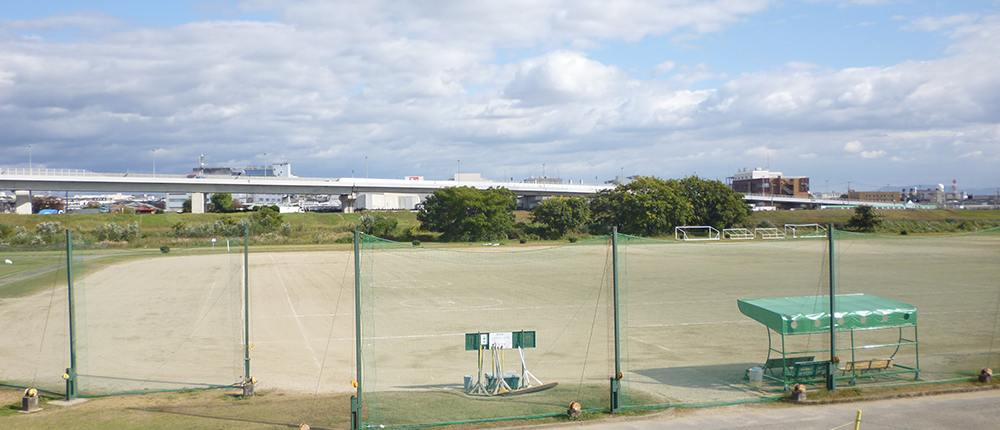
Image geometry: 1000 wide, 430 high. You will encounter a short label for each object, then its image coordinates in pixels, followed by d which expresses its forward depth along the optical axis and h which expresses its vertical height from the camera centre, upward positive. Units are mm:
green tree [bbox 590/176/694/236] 59312 +650
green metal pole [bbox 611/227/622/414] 9234 -2696
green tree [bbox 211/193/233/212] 91294 +2178
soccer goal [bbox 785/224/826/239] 66219 -1835
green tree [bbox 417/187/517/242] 58906 +11
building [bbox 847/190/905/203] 165750 +5193
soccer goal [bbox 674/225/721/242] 60438 -1920
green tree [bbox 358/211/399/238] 58844 -999
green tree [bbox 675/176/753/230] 63406 +1115
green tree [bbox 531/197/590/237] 63812 +68
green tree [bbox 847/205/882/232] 62531 -585
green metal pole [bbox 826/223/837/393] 10203 -2411
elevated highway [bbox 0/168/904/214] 69125 +4238
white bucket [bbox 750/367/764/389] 10594 -2918
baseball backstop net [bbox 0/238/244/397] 11109 -2921
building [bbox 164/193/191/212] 162350 +4349
